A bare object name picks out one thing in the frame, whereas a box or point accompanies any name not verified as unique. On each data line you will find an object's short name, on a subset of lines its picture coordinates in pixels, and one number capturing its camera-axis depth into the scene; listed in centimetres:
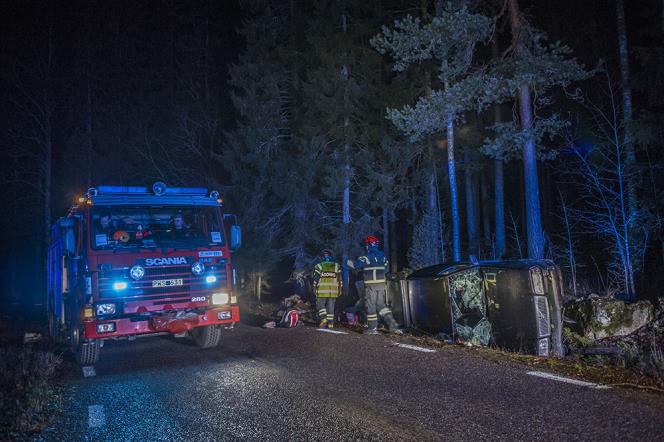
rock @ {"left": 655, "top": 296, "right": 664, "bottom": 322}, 939
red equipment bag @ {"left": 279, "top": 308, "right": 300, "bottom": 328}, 1137
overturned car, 759
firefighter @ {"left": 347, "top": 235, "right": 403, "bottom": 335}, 998
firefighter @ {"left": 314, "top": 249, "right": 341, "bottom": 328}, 1084
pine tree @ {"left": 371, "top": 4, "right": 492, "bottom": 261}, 1252
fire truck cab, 800
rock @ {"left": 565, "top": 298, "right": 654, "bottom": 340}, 934
